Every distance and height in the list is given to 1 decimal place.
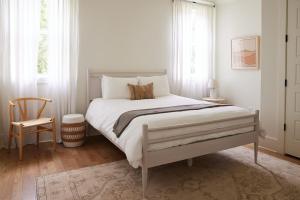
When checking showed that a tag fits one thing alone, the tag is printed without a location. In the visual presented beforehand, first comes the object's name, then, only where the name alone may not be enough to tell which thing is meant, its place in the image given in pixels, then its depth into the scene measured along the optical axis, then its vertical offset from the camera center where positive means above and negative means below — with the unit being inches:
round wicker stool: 149.8 -26.1
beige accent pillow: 158.9 -3.5
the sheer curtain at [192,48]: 200.5 +32.0
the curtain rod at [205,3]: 206.4 +70.5
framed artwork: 182.7 +26.0
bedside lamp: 204.4 +0.5
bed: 92.9 -19.2
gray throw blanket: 106.0 -11.6
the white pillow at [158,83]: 172.5 +2.4
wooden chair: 132.5 -19.8
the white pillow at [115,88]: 160.4 -1.0
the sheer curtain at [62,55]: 153.7 +20.1
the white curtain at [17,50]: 141.3 +21.1
